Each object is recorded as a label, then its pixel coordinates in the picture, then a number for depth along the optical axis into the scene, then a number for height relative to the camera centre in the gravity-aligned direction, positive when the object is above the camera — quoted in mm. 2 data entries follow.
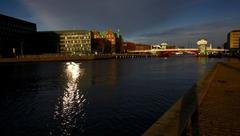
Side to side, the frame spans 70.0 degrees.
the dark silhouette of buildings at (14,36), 97147 +14184
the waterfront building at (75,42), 130086 +11818
